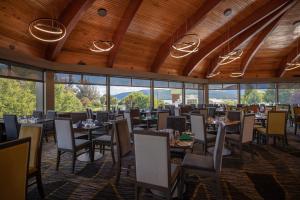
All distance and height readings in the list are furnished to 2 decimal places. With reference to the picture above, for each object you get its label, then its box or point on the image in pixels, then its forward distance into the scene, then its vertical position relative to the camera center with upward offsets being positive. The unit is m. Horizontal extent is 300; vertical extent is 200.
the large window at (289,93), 13.82 +0.61
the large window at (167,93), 12.55 +0.66
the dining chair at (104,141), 4.16 -0.82
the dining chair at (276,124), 5.26 -0.58
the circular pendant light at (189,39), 10.28 +3.36
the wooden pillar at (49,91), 7.98 +0.51
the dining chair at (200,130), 4.33 -0.64
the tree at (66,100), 8.66 +0.16
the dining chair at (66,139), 3.86 -0.70
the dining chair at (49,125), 6.59 -0.70
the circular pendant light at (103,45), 8.70 +2.56
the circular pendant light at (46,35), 7.01 +2.54
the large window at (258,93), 14.30 +0.64
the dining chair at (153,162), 2.21 -0.68
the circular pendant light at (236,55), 8.29 +2.20
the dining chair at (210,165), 2.60 -0.86
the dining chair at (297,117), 7.19 -0.56
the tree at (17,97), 6.60 +0.26
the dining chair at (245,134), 4.32 -0.71
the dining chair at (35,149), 2.75 -0.62
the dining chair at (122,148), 3.30 -0.76
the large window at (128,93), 10.54 +0.57
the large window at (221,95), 15.09 +0.56
